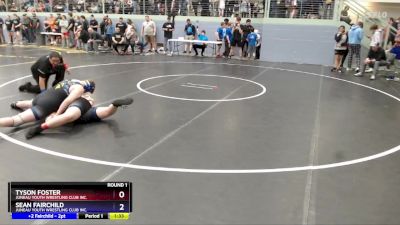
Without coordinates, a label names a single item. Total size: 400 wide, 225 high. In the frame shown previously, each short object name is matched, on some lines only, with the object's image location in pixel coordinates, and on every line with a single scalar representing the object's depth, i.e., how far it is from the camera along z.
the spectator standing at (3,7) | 24.91
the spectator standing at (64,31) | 20.05
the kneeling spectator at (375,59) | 11.92
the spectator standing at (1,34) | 22.27
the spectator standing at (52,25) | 20.93
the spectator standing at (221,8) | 18.31
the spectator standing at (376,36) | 12.62
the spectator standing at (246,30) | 16.23
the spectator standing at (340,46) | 13.35
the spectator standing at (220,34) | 16.78
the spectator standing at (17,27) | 21.72
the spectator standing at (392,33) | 14.36
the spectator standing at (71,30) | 19.61
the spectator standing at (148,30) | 17.92
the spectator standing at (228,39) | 16.53
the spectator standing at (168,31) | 17.91
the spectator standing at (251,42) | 16.11
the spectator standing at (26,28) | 21.64
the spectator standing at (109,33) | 18.34
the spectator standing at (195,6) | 18.98
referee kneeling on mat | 7.58
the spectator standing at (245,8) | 17.77
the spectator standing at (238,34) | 16.22
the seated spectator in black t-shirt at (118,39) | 17.20
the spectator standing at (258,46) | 16.66
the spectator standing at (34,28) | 21.80
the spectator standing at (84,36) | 18.20
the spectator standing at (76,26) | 18.97
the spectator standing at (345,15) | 15.07
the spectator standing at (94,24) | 19.19
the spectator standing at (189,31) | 17.56
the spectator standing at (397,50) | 12.23
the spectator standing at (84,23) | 18.60
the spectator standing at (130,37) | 17.50
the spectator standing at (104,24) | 19.06
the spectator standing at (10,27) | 21.67
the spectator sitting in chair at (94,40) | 17.78
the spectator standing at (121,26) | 17.65
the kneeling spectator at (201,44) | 17.19
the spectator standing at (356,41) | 12.90
